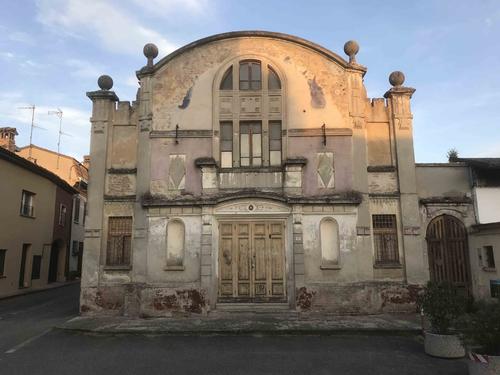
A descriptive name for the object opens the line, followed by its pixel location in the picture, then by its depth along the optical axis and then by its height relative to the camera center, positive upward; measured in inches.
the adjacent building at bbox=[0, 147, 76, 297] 834.2 +78.4
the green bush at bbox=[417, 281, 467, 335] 336.2 -38.3
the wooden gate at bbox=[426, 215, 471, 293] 550.9 +9.4
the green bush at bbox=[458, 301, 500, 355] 271.6 -47.9
